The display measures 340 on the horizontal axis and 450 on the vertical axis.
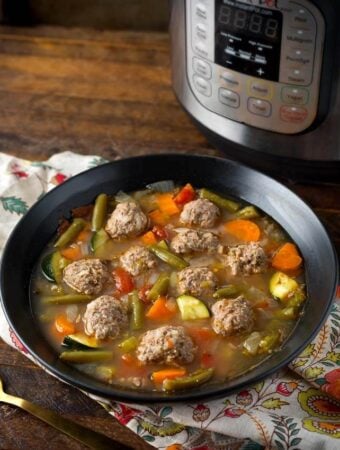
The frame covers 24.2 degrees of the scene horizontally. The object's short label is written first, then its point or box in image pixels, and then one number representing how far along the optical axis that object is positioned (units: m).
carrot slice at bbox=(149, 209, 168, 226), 0.66
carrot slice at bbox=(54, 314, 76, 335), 0.56
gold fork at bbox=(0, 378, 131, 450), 0.53
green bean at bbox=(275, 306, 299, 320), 0.57
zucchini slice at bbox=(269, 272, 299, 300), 0.58
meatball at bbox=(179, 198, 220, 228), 0.64
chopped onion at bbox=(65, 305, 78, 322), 0.57
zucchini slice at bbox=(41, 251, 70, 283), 0.60
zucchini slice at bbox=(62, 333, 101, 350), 0.55
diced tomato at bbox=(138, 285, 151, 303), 0.58
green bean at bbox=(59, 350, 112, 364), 0.54
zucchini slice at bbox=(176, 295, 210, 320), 0.57
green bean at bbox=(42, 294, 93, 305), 0.58
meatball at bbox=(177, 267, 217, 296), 0.58
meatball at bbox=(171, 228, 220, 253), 0.62
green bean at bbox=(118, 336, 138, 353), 0.55
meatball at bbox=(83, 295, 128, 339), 0.55
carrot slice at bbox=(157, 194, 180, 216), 0.66
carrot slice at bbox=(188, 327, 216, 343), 0.56
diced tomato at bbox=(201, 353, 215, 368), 0.54
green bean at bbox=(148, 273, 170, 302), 0.58
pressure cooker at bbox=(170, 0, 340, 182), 0.61
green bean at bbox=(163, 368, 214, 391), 0.52
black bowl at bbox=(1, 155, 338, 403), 0.51
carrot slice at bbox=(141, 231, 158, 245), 0.63
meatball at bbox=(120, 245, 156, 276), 0.60
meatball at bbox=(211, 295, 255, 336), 0.55
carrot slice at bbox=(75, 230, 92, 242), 0.64
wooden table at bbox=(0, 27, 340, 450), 0.80
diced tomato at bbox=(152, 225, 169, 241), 0.64
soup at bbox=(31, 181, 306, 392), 0.54
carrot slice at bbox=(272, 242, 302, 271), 0.61
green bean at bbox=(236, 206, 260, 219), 0.65
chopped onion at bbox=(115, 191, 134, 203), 0.67
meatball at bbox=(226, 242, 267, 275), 0.60
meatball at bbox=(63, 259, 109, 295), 0.59
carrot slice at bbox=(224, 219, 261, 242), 0.64
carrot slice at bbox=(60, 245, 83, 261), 0.62
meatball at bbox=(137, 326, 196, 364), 0.53
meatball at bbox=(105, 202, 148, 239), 0.63
